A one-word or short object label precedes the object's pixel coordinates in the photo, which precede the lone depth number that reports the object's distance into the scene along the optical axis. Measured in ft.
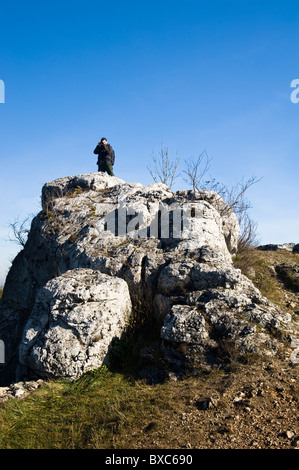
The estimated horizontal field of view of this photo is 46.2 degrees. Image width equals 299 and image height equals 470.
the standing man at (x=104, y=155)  52.65
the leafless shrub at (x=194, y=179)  46.89
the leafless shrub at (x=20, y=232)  51.52
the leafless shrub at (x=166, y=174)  66.83
